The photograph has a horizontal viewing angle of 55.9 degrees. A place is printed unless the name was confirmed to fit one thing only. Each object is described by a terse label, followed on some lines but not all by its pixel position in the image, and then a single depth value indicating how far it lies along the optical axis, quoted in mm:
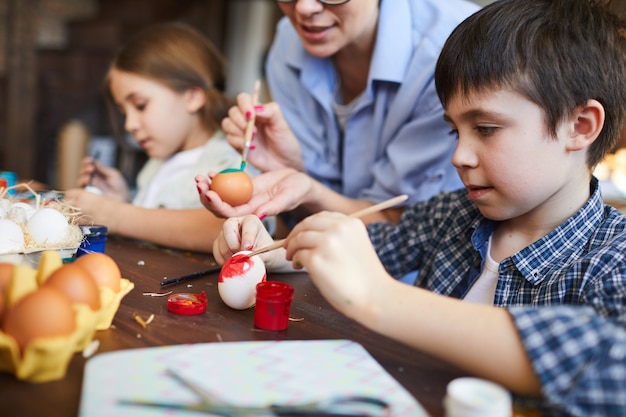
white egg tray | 885
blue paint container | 1044
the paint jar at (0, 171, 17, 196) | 1421
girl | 1885
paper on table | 604
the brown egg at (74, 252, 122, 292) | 758
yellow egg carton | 612
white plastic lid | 562
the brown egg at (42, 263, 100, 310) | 676
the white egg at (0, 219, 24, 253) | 886
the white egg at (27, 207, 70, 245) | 930
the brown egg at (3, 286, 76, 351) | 617
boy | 990
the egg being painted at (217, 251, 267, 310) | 898
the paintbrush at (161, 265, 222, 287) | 1022
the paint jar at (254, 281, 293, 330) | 824
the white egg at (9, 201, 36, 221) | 987
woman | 1498
